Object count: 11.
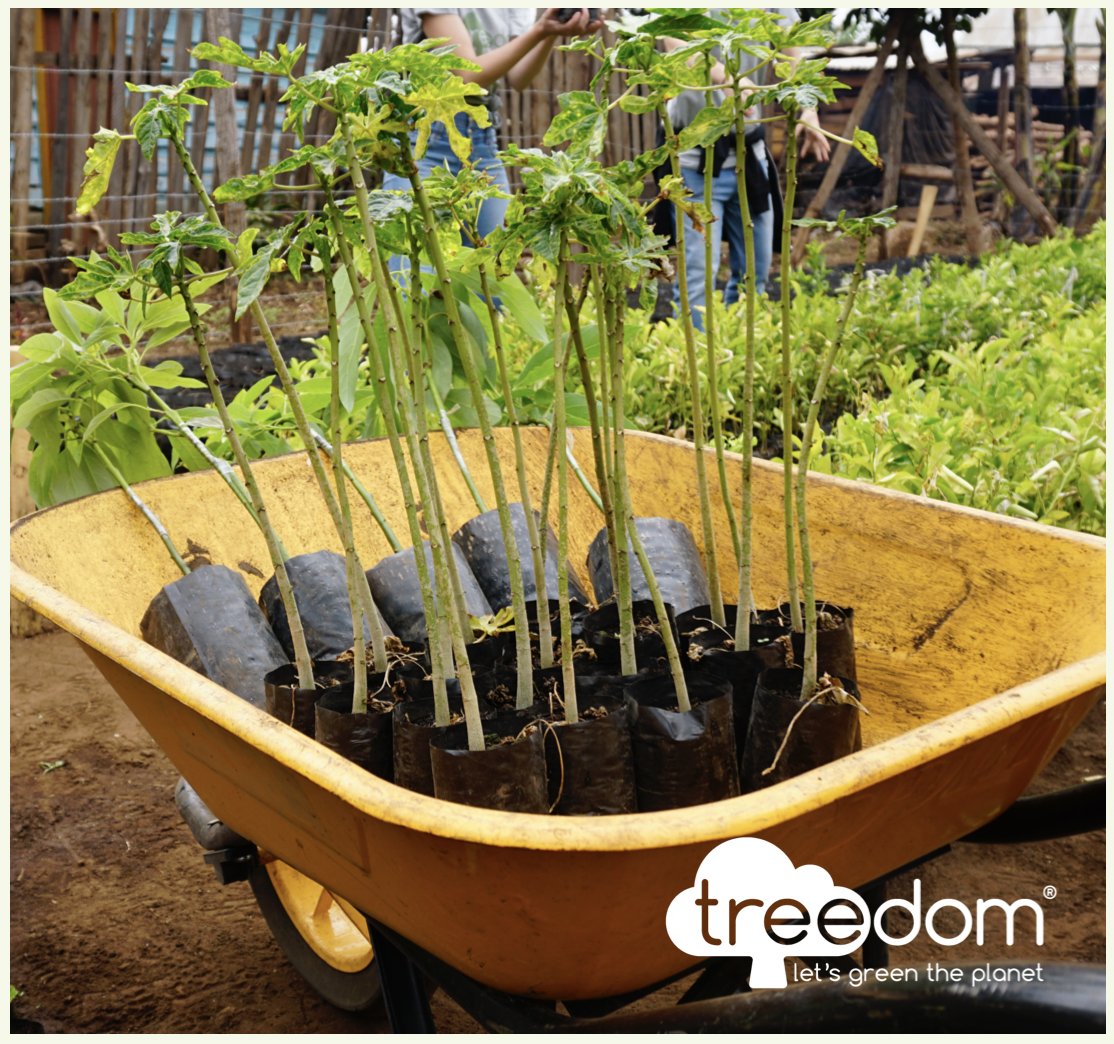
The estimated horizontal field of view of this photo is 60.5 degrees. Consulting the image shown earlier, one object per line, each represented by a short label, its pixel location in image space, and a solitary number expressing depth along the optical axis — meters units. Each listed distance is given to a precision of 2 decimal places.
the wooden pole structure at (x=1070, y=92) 7.70
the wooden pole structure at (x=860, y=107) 5.19
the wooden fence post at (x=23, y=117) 4.33
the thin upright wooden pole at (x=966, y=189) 6.39
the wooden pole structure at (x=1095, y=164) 7.09
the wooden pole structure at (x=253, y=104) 4.82
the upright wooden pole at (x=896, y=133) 6.18
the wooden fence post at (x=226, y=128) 4.29
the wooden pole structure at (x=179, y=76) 4.62
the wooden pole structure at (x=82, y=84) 4.50
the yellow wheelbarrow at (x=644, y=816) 0.69
